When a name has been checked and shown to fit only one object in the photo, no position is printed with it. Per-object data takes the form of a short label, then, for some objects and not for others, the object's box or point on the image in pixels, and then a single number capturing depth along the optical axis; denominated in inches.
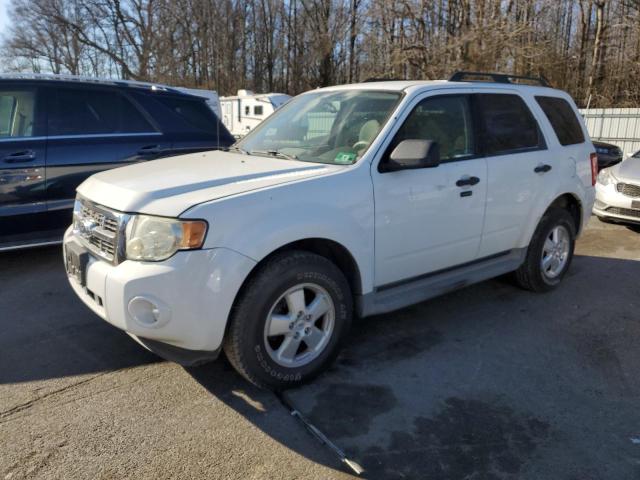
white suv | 113.8
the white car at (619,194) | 302.4
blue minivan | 208.8
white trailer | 662.5
